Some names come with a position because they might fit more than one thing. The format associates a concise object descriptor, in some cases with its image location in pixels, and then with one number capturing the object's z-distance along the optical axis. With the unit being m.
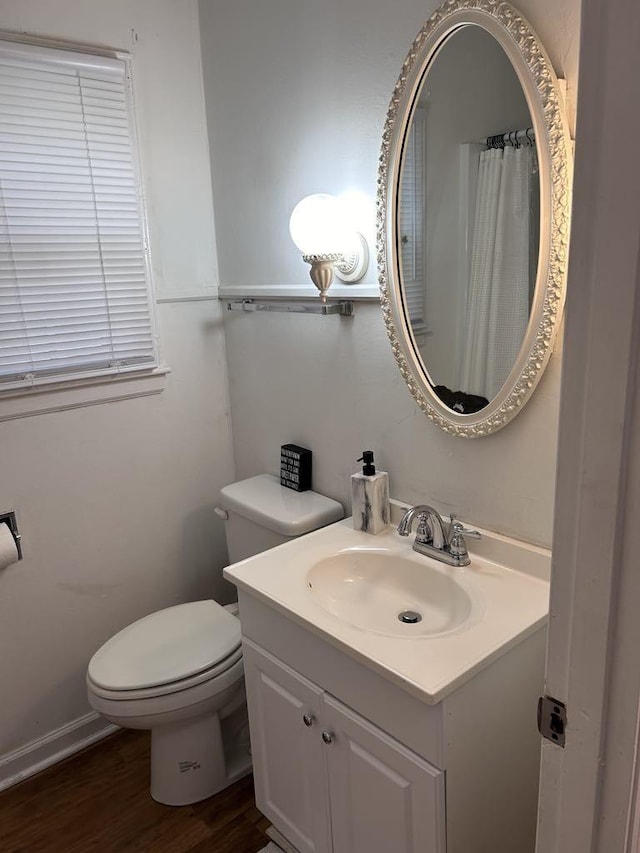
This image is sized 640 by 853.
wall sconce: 1.65
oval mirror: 1.27
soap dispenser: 1.69
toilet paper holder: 1.90
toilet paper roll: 1.83
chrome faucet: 1.52
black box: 2.01
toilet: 1.72
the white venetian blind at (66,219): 1.77
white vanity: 1.19
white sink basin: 1.19
